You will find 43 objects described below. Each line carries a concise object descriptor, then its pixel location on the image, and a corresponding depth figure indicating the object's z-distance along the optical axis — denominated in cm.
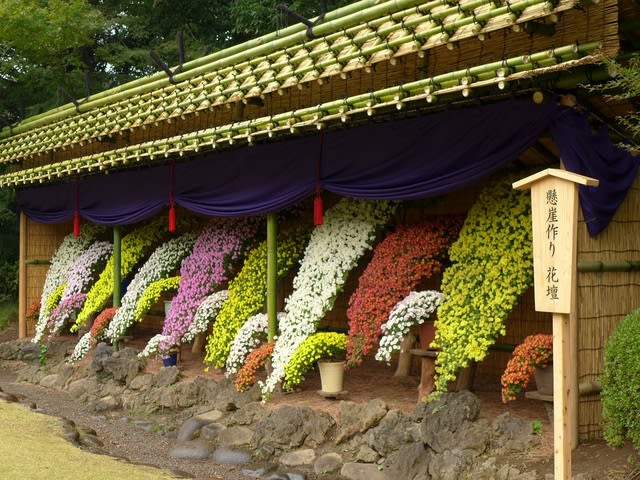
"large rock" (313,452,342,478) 742
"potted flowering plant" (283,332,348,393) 871
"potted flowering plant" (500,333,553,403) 682
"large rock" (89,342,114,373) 1193
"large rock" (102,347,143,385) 1147
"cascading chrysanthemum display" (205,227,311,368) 1016
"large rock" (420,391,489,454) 672
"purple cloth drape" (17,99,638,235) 674
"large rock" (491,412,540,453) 655
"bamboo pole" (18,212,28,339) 1563
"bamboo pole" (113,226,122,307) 1292
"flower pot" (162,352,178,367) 1135
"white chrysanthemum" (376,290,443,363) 780
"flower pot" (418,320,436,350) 811
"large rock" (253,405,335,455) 802
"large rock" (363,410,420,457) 719
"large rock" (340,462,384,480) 705
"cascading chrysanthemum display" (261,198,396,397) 889
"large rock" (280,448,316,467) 773
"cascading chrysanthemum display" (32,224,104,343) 1425
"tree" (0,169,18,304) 1844
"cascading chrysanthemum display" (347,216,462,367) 814
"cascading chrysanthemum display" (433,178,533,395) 710
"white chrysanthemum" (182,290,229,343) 1072
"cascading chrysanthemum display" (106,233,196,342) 1213
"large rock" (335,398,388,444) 771
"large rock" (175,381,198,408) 998
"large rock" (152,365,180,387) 1066
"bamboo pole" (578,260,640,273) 666
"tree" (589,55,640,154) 565
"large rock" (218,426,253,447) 845
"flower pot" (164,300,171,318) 1207
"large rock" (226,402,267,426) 879
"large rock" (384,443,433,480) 675
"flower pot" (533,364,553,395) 700
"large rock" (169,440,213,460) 837
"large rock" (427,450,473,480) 646
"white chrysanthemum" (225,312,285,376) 980
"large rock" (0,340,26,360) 1454
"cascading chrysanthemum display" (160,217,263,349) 1096
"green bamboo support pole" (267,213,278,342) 971
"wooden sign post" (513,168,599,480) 514
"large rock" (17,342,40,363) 1402
